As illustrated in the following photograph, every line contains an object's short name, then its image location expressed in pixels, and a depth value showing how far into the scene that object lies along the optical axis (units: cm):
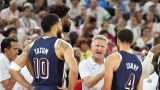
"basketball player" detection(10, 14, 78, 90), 838
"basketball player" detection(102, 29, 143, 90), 830
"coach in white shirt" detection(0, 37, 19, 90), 966
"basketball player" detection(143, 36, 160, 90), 931
